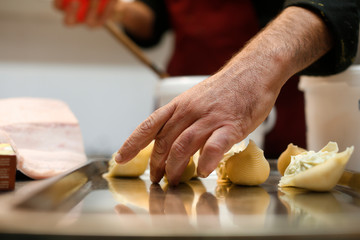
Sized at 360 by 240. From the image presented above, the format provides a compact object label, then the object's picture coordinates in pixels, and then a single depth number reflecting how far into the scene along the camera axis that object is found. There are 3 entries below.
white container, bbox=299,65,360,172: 0.51
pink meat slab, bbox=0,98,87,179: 0.51
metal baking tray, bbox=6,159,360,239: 0.23
